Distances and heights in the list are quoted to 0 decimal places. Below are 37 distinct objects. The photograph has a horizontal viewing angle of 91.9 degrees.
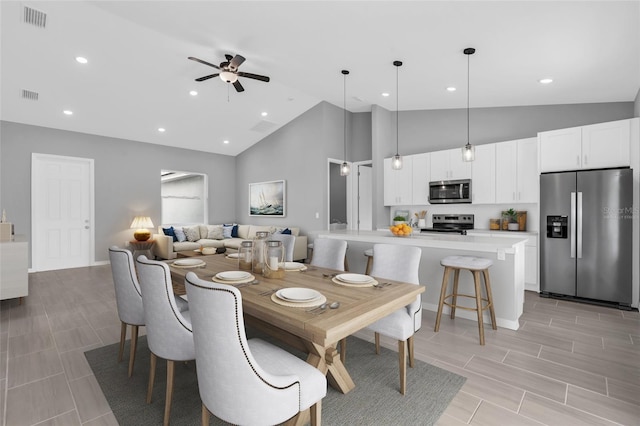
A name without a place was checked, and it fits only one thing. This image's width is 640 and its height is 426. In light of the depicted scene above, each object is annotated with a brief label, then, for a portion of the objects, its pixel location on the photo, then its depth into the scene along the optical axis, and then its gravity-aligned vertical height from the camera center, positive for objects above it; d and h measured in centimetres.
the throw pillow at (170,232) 689 -44
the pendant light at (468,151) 325 +66
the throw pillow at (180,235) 694 -51
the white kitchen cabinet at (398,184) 570 +54
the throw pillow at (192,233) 710 -48
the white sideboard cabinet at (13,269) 359 -67
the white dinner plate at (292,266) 239 -43
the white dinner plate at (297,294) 158 -44
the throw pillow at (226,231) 765 -46
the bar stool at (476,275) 281 -59
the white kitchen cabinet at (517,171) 441 +61
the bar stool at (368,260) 361 -58
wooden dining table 135 -47
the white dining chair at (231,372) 116 -62
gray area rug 176 -116
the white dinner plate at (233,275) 201 -42
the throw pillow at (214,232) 743 -48
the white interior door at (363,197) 684 +35
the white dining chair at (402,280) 199 -54
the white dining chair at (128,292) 210 -55
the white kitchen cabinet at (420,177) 548 +63
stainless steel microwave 502 +36
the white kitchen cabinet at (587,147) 359 +81
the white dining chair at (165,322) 166 -60
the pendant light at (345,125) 415 +193
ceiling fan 383 +180
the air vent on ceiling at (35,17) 325 +211
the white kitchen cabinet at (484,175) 480 +59
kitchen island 303 -54
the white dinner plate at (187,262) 247 -41
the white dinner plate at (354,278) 196 -43
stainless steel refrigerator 354 -26
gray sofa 651 -62
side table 652 -74
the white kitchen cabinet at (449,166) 507 +79
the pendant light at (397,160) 378 +64
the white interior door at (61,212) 572 +0
